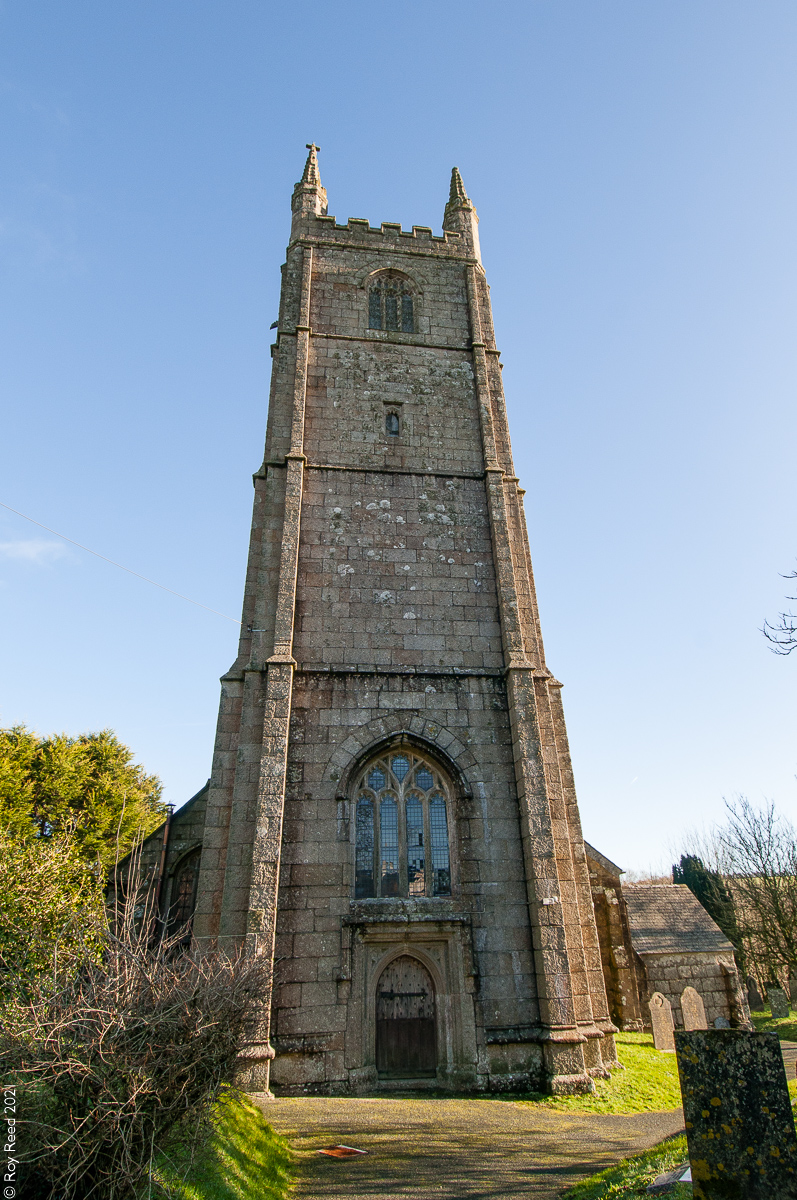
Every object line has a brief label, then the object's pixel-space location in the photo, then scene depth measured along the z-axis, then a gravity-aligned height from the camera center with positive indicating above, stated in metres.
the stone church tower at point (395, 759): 9.16 +2.96
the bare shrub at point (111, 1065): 3.46 -0.45
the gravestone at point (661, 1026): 13.67 -1.19
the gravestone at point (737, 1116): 3.69 -0.80
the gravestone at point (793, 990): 26.37 -1.14
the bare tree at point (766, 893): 22.11 +2.06
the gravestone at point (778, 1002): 24.67 -1.45
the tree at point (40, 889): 8.14 +1.15
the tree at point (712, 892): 26.00 +2.68
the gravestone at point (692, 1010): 17.98 -1.20
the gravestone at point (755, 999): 29.03 -1.58
